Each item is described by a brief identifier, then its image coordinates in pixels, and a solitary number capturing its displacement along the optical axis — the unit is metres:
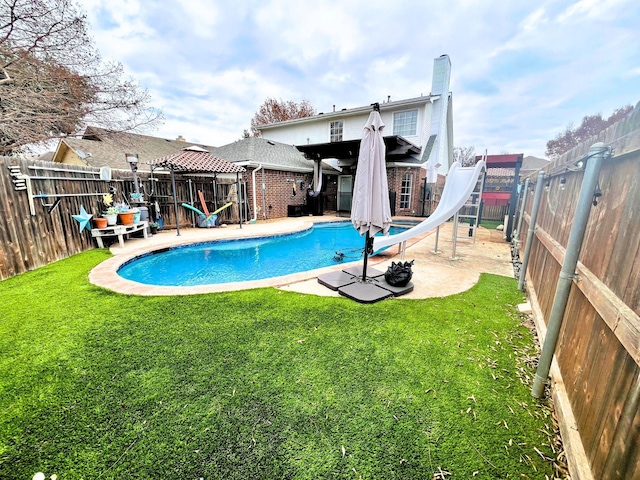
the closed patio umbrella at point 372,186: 3.83
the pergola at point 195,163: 8.77
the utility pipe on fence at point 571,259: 1.65
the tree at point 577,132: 28.57
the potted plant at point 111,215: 6.86
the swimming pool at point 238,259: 5.82
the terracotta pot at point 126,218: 7.17
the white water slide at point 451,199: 5.31
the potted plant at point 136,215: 7.51
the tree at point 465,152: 35.66
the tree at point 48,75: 7.14
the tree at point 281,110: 27.41
